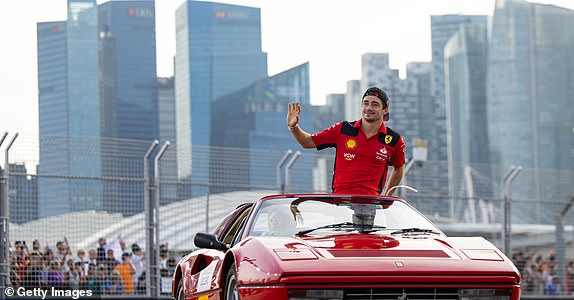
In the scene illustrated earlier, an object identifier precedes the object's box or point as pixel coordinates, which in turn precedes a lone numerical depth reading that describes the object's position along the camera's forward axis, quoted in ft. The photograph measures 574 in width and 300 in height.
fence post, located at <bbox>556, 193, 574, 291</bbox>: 59.26
